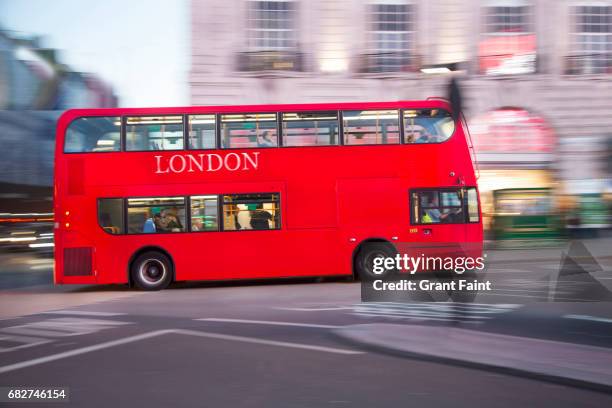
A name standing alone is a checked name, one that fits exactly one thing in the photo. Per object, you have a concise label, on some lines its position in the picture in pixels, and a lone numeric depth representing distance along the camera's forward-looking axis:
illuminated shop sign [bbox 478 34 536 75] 24.44
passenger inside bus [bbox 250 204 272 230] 14.21
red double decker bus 14.05
